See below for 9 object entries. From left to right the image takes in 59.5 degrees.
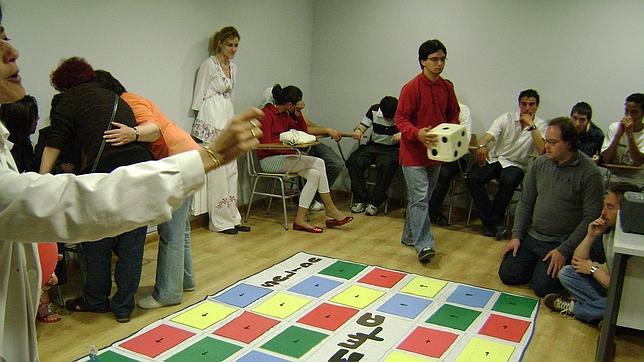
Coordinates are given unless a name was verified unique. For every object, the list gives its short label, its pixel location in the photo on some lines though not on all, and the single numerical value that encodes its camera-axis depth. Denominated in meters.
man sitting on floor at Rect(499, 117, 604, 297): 3.22
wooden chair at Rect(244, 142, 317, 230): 4.59
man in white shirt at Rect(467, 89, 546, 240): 4.70
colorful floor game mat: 2.57
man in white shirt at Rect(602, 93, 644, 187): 4.31
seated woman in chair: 4.62
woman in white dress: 4.34
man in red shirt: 3.77
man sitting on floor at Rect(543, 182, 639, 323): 2.87
